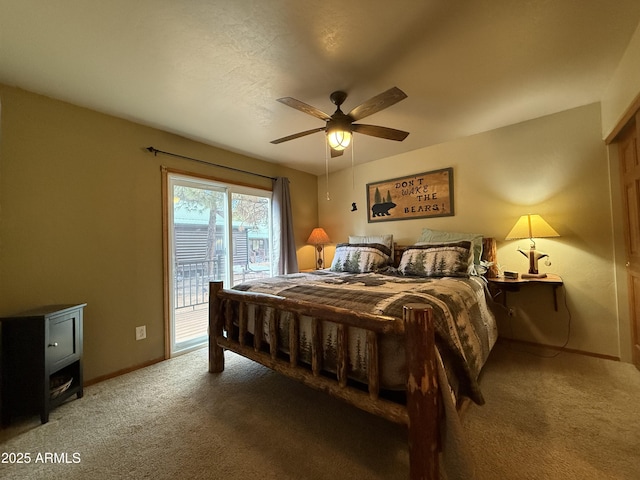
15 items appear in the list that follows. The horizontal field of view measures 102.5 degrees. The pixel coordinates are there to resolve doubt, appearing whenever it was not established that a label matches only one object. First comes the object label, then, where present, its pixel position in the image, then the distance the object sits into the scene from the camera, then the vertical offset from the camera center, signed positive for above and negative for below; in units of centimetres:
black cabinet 163 -71
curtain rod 252 +99
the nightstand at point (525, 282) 228 -38
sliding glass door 275 +4
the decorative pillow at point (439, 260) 235 -18
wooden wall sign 310 +60
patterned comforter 125 -41
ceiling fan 165 +90
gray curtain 362 +21
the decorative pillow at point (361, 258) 289 -16
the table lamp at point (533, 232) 231 +7
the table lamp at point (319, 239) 395 +10
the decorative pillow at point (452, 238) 266 +4
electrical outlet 239 -77
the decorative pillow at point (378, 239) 329 +6
